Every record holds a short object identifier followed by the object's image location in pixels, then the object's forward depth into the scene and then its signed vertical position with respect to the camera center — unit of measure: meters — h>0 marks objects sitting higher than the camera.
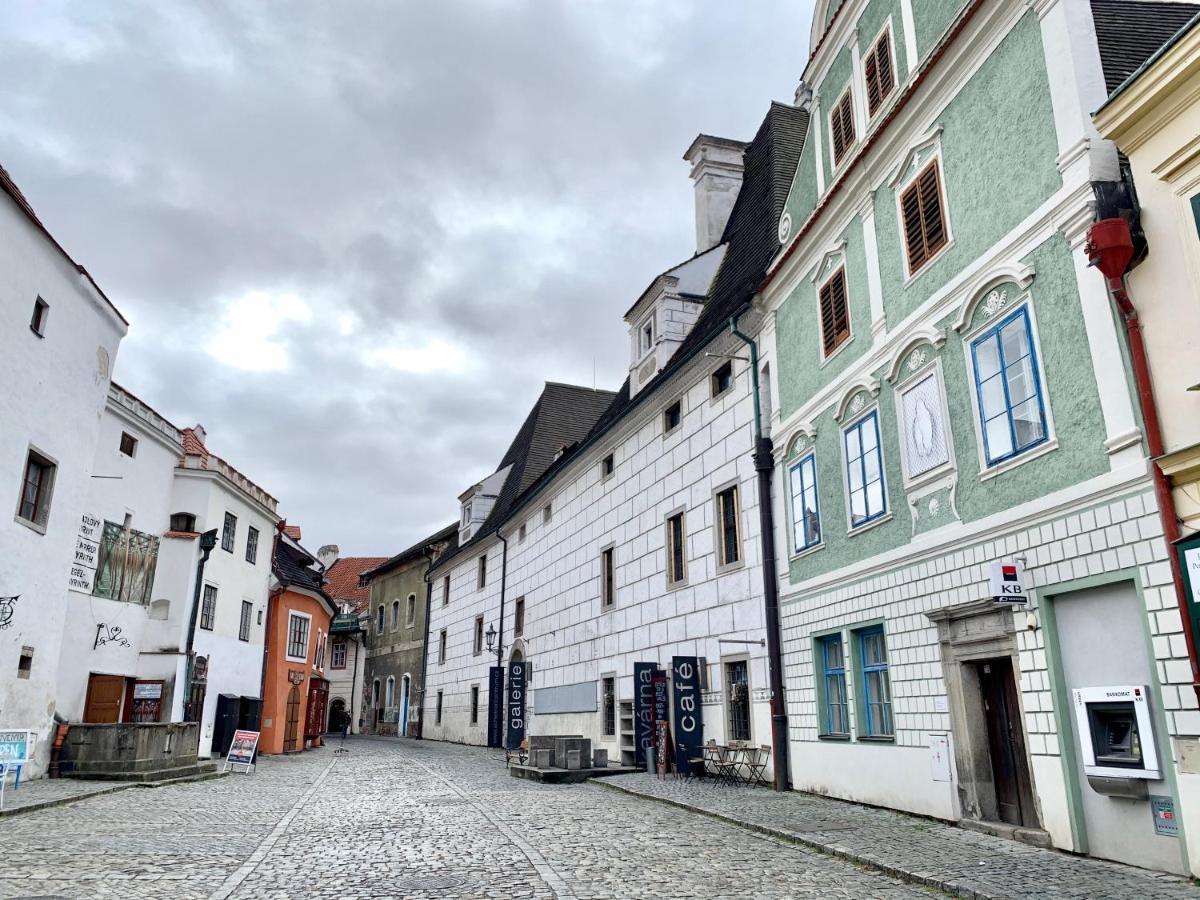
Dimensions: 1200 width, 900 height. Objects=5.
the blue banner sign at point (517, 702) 30.88 +0.54
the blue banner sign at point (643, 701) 20.47 +0.35
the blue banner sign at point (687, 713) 18.61 +0.08
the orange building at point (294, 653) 30.62 +2.32
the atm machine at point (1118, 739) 8.22 -0.24
